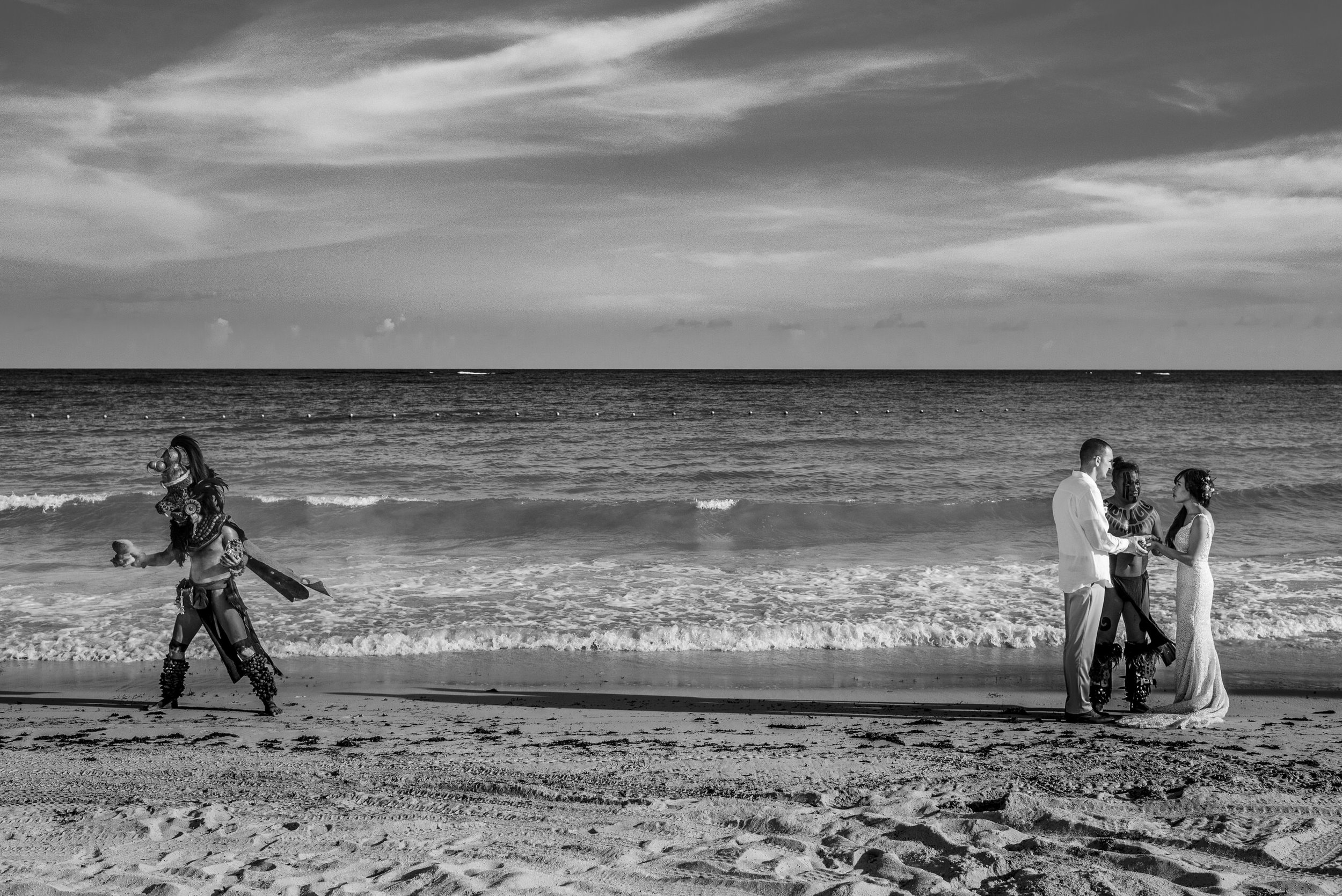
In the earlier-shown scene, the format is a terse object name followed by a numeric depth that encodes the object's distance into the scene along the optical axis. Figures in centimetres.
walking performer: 648
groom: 598
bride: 615
